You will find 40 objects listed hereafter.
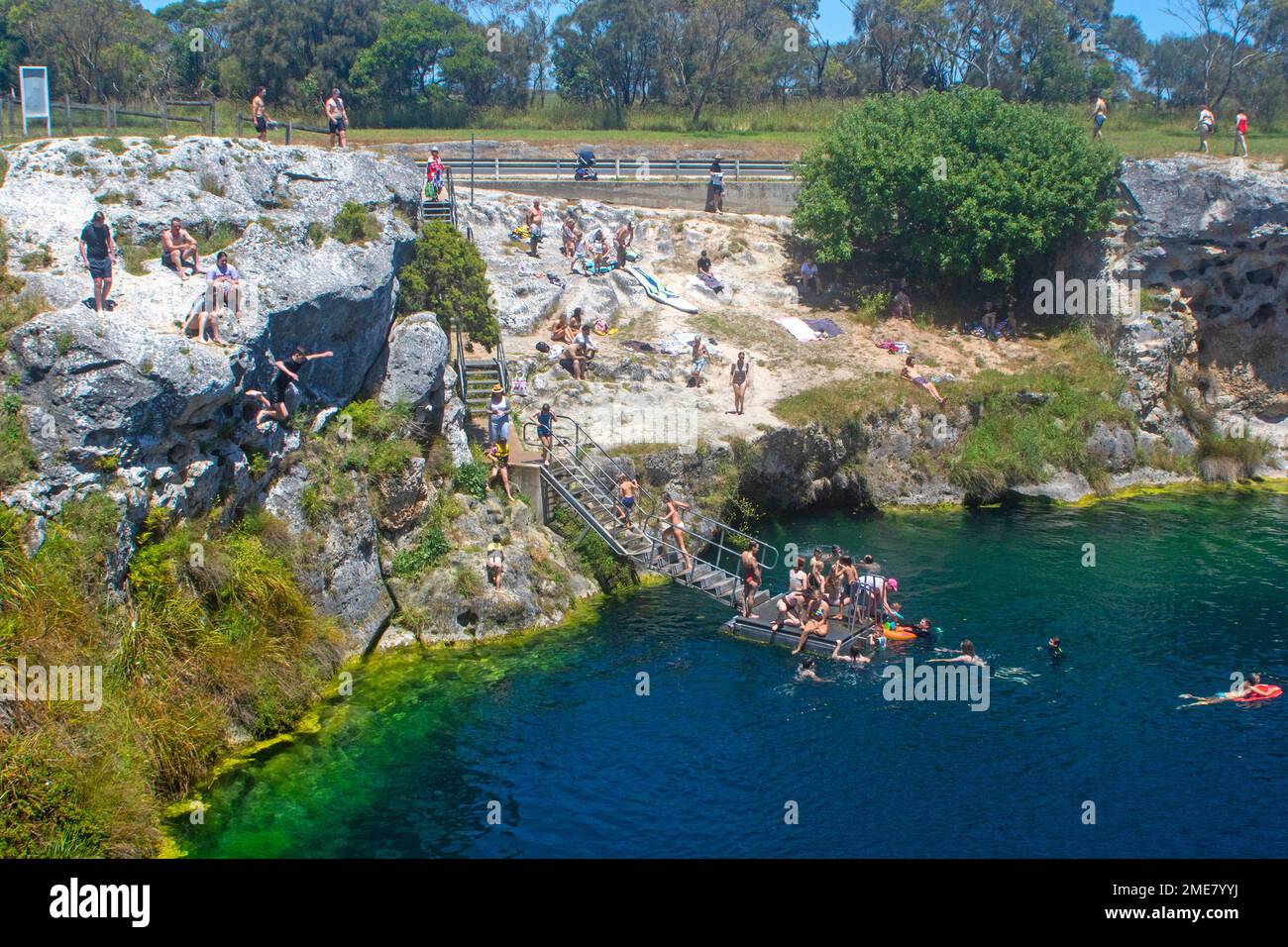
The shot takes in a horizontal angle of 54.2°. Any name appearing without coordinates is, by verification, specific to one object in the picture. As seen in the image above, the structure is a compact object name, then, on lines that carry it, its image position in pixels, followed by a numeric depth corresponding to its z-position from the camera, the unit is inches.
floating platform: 1184.2
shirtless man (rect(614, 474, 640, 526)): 1364.4
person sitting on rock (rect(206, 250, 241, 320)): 1099.9
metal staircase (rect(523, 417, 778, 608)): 1306.6
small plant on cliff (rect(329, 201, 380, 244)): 1326.2
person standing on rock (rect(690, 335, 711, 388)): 1644.9
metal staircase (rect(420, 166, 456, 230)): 1685.5
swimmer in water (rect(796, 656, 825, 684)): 1132.5
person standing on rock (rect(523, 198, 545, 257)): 1850.4
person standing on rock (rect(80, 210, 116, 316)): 1058.1
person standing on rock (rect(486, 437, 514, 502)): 1336.1
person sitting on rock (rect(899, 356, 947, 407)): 1707.7
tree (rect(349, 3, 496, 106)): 2623.0
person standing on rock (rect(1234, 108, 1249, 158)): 1889.8
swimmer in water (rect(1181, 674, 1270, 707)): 1083.2
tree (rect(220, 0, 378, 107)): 2598.4
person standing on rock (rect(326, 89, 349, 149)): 1621.6
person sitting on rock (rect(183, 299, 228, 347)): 1077.1
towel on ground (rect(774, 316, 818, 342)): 1819.6
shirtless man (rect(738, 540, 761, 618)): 1268.5
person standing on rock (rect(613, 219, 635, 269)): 1892.2
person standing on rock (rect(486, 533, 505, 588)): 1232.8
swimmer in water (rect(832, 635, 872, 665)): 1158.3
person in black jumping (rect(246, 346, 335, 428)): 1160.8
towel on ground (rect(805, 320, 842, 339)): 1840.6
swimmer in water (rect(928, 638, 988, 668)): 1132.5
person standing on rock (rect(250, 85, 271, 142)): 1528.1
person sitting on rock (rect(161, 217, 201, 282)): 1163.9
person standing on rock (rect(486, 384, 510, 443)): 1364.4
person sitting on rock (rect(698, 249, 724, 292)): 1898.4
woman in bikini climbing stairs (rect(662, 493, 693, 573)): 1337.4
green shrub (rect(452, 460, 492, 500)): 1309.1
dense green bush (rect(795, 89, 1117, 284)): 1849.2
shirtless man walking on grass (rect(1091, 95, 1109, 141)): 2006.6
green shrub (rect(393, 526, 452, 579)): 1237.1
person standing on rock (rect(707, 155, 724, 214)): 2065.7
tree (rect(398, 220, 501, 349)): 1464.1
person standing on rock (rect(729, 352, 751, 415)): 1587.1
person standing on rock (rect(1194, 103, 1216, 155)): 1920.6
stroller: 2068.2
